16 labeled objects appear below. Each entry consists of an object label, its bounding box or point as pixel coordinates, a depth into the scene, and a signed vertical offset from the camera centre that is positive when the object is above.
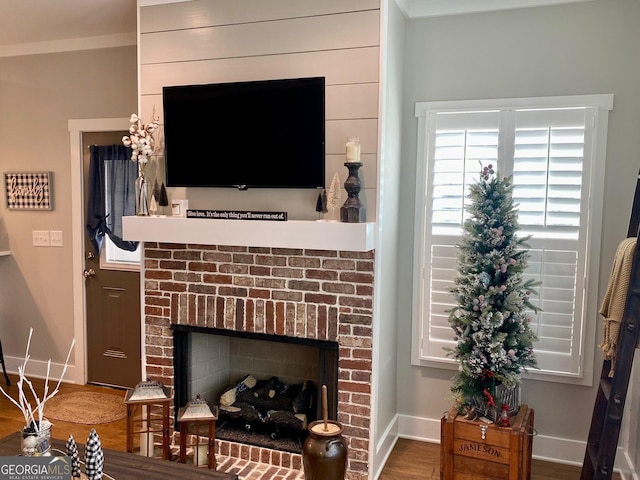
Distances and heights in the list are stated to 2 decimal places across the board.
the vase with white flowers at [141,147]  3.17 +0.32
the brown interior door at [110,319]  4.30 -0.96
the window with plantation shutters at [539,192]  3.04 +0.10
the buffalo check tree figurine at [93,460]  1.80 -0.87
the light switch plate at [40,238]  4.48 -0.33
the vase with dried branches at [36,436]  1.83 -0.81
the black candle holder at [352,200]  2.76 +0.03
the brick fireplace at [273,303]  2.94 -0.58
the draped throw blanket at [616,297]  2.45 -0.40
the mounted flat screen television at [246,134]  2.89 +0.39
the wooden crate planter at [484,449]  2.74 -1.25
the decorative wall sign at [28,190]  4.43 +0.07
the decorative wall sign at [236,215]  2.87 -0.07
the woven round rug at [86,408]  3.76 -1.52
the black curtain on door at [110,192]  4.18 +0.06
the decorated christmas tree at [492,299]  2.76 -0.47
